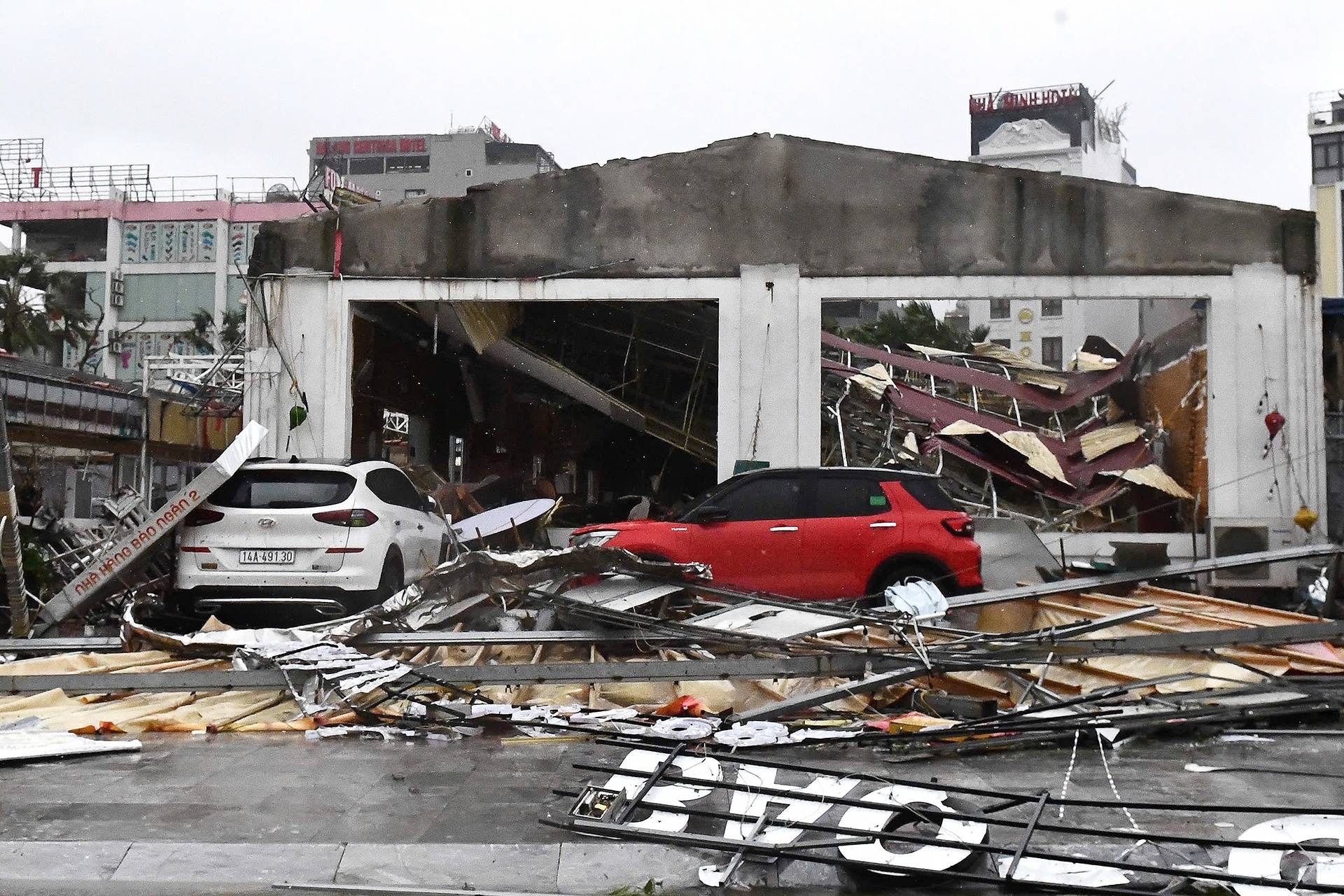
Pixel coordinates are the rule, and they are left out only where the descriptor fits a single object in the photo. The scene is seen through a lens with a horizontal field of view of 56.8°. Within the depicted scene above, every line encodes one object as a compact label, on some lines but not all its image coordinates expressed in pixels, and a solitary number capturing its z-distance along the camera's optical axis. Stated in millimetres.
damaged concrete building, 15281
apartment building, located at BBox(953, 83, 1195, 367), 64875
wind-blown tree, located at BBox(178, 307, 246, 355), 58281
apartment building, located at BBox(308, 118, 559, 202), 74500
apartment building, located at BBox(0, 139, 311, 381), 60719
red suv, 11492
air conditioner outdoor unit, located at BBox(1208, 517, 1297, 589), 14305
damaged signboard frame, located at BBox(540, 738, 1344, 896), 4434
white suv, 10758
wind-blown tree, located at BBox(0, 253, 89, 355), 47031
